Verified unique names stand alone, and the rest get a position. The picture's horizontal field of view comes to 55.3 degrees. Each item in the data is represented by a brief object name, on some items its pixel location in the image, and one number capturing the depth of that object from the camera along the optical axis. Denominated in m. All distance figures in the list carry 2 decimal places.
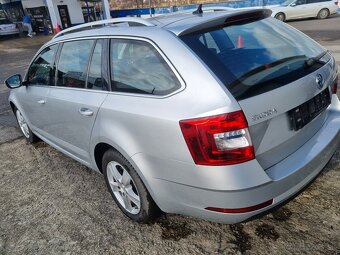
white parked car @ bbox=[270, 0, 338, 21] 19.14
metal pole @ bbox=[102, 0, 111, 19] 27.13
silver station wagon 1.99
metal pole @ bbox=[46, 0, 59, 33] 24.36
